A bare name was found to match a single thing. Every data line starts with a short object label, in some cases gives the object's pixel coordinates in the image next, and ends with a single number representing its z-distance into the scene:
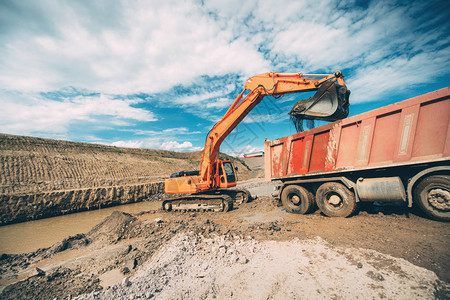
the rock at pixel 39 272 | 3.71
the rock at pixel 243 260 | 3.47
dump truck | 4.12
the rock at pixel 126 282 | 3.09
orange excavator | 5.94
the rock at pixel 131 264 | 3.81
